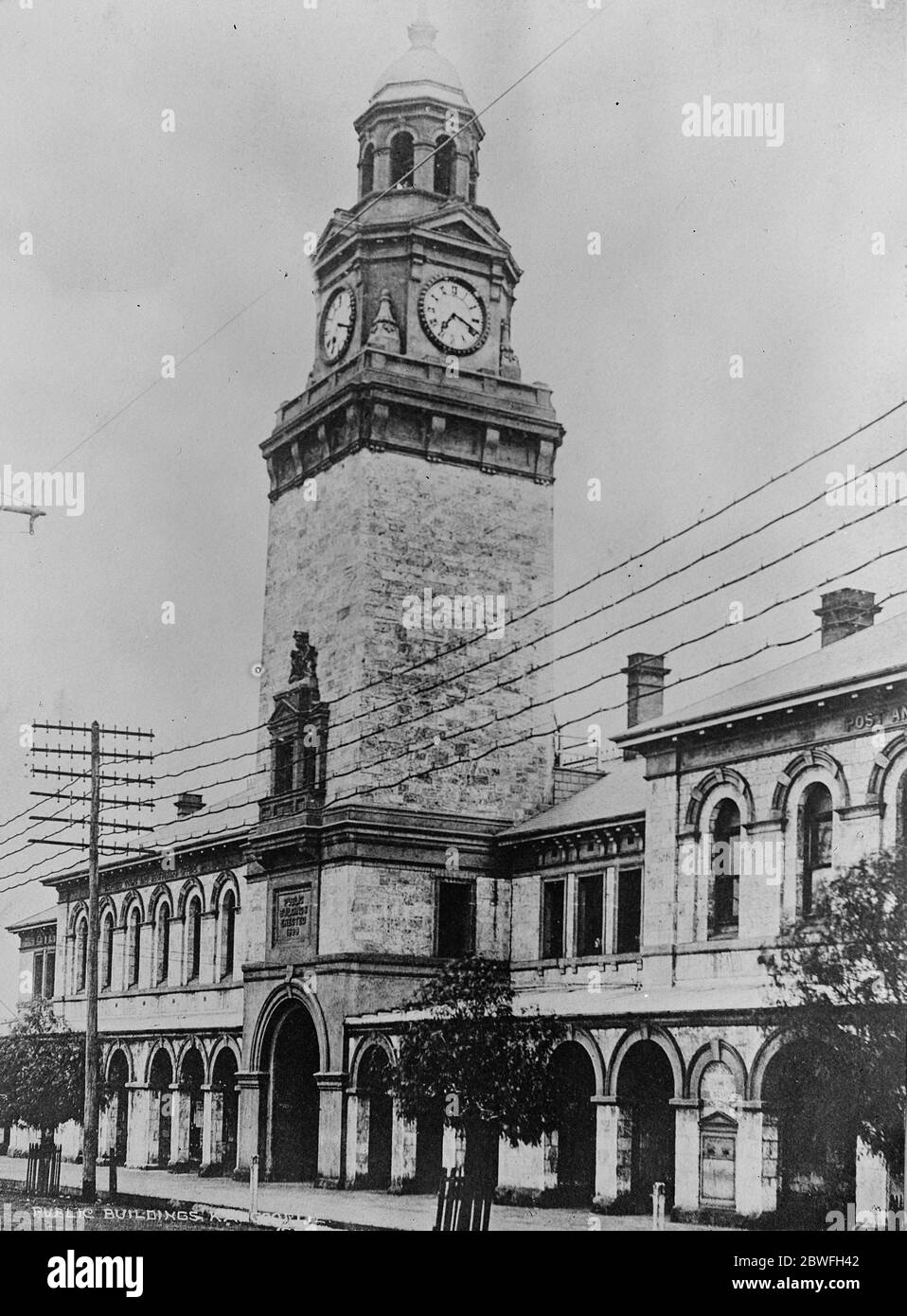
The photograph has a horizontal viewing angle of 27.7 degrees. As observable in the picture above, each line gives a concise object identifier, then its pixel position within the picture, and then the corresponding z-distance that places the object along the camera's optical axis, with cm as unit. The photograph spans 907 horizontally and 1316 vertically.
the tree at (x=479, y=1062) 2725
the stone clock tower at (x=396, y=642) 3319
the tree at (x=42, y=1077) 3331
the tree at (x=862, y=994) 2102
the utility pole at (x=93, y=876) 2998
